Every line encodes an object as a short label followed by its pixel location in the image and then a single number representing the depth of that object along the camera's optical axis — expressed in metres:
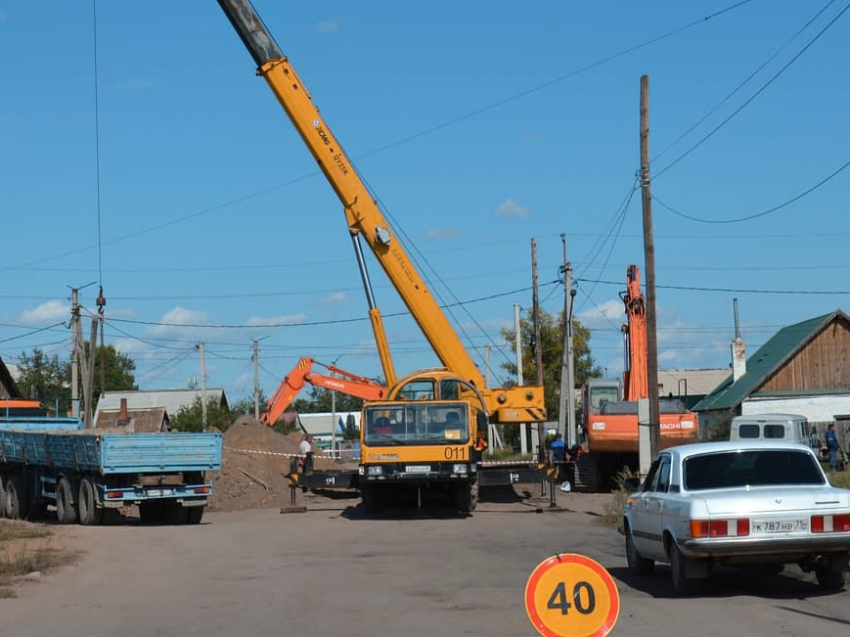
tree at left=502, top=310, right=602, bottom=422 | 88.50
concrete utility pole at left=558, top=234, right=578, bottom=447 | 48.00
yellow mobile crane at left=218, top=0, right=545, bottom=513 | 26.77
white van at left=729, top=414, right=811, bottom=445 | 37.84
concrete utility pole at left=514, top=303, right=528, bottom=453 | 58.41
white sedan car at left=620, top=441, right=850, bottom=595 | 12.27
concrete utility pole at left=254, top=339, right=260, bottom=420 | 88.86
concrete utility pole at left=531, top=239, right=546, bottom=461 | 51.84
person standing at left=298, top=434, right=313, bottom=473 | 35.22
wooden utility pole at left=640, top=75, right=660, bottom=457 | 27.27
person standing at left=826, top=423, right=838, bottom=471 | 41.31
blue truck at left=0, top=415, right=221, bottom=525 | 25.84
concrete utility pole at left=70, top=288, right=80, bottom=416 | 53.94
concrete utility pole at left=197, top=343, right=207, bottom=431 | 78.17
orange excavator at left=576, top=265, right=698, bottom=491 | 33.34
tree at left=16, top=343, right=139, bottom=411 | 107.00
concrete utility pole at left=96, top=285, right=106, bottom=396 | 51.56
